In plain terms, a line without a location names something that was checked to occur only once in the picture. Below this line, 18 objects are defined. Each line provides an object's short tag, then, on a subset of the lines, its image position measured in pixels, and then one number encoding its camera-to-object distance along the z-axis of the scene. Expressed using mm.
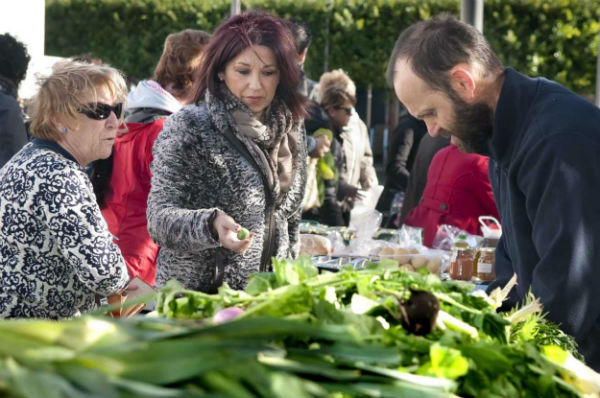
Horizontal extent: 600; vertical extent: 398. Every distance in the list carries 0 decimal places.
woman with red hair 3297
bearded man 2264
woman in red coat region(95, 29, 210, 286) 4324
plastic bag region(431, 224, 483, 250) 4996
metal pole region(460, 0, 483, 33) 5863
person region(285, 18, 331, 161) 5574
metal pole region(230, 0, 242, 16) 8344
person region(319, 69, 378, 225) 7266
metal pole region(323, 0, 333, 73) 15531
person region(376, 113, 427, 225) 7477
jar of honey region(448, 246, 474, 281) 4371
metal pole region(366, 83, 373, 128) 15973
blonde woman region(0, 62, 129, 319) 2824
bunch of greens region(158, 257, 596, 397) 1341
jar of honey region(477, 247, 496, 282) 4309
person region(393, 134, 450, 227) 6090
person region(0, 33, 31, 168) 5520
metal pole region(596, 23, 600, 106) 8415
